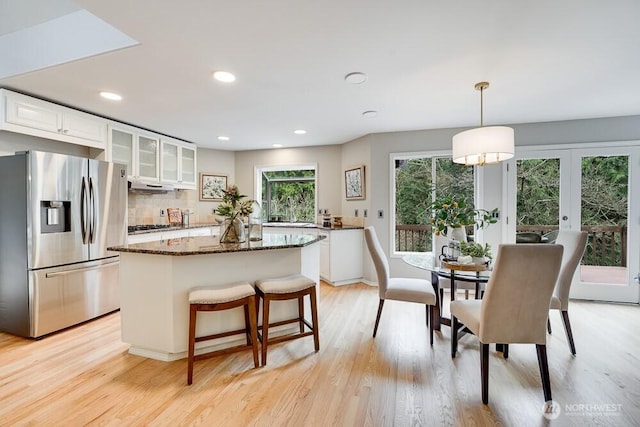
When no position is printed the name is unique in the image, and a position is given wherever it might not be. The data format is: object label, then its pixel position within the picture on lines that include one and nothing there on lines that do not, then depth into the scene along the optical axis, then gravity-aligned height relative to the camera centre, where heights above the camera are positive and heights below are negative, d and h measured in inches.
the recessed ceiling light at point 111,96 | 110.7 +45.3
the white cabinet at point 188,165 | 186.5 +30.2
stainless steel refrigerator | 99.7 -11.3
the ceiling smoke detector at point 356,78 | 94.8 +44.7
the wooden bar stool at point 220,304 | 75.8 -25.3
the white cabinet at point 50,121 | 104.0 +36.4
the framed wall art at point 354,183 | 178.5 +17.7
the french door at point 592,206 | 139.0 +2.2
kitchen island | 84.4 -21.7
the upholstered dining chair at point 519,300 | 65.5 -21.2
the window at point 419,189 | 163.9 +12.3
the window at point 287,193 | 217.5 +13.4
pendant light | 91.3 +21.3
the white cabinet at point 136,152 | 144.2 +31.8
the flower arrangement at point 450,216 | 99.9 -1.9
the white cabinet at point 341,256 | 170.7 -27.4
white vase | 103.5 -8.4
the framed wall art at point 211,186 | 211.3 +18.8
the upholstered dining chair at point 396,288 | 99.3 -27.4
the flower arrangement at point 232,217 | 101.1 -2.1
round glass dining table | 89.1 -21.4
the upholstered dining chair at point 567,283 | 91.4 -23.3
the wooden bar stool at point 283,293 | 83.8 -24.8
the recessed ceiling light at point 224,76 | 94.0 +44.9
